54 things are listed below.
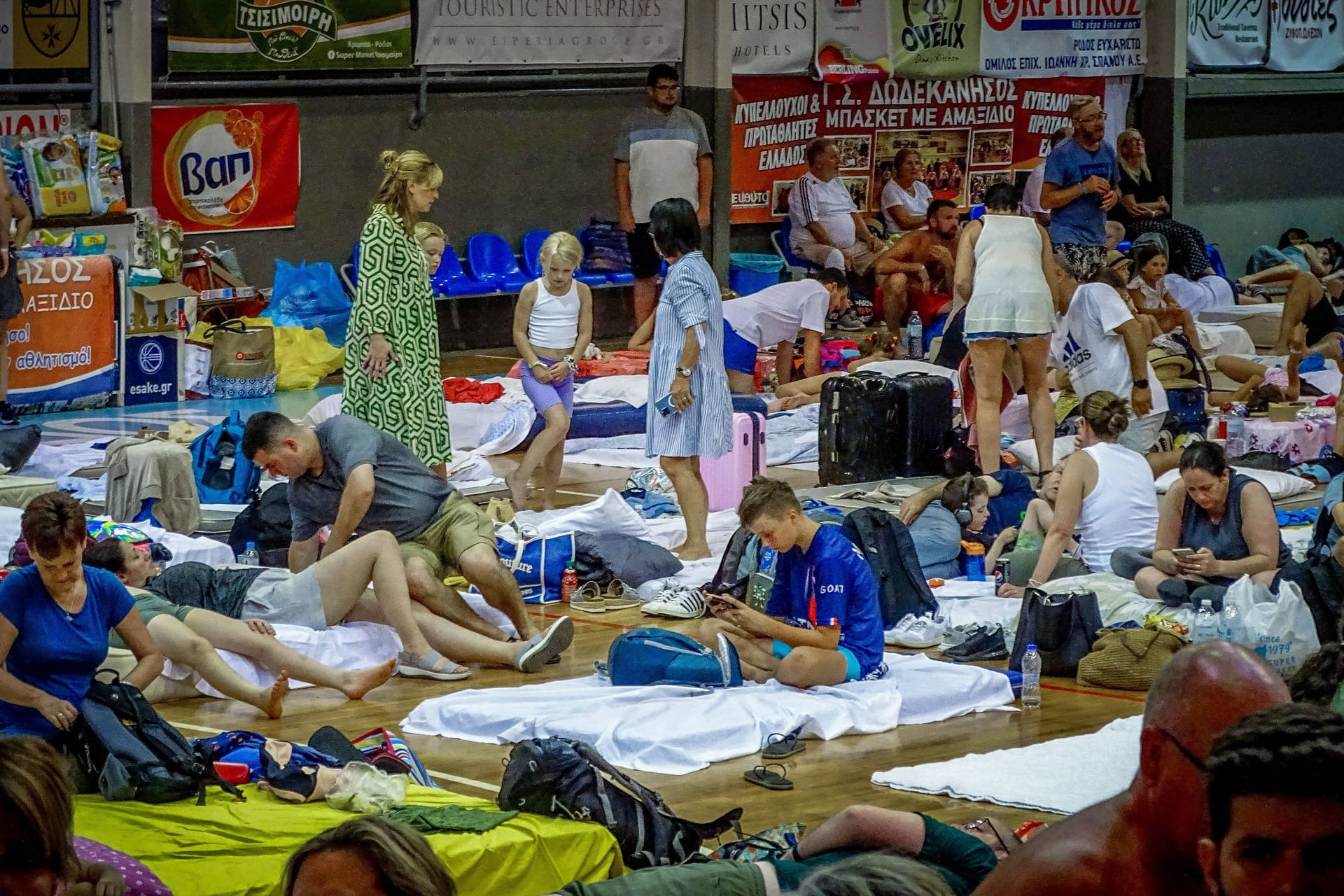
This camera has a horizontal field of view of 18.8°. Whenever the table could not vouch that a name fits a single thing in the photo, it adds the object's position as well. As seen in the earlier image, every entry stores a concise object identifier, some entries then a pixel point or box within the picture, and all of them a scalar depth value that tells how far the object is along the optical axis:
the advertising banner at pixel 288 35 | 28.66
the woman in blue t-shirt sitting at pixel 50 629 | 11.40
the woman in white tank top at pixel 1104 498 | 16.45
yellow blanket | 10.05
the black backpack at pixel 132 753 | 11.13
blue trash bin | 34.42
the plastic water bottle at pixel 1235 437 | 23.31
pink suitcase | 20.70
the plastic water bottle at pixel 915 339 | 31.46
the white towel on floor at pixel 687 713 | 12.87
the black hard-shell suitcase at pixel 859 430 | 21.67
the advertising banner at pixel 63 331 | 25.21
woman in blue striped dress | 18.07
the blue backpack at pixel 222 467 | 19.22
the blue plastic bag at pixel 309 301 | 28.82
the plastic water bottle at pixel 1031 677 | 14.27
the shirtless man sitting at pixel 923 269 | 33.00
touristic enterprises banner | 31.30
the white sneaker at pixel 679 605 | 16.67
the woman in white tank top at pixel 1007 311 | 21.24
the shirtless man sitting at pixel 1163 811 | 4.84
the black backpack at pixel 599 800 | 10.78
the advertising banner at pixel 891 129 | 35.41
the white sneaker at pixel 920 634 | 15.78
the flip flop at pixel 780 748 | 12.92
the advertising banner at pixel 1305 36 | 42.57
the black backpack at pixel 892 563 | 16.18
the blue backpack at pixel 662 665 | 14.03
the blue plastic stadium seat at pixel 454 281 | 30.99
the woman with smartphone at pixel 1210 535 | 15.07
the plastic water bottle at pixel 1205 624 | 14.72
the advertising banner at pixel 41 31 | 26.73
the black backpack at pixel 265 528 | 17.58
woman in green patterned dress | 17.21
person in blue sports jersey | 13.61
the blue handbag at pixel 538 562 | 17.32
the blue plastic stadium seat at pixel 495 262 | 31.92
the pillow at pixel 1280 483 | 21.07
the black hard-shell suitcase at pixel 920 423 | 21.86
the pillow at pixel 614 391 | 25.30
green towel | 10.38
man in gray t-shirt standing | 30.41
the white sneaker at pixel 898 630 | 15.87
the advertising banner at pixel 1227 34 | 41.34
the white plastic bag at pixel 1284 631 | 14.35
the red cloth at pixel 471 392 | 24.80
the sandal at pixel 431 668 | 14.75
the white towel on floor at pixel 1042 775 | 11.83
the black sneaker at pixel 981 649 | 15.36
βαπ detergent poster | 28.59
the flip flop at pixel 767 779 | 12.29
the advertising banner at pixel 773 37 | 34.61
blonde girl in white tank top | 20.16
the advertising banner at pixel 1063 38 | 38.56
